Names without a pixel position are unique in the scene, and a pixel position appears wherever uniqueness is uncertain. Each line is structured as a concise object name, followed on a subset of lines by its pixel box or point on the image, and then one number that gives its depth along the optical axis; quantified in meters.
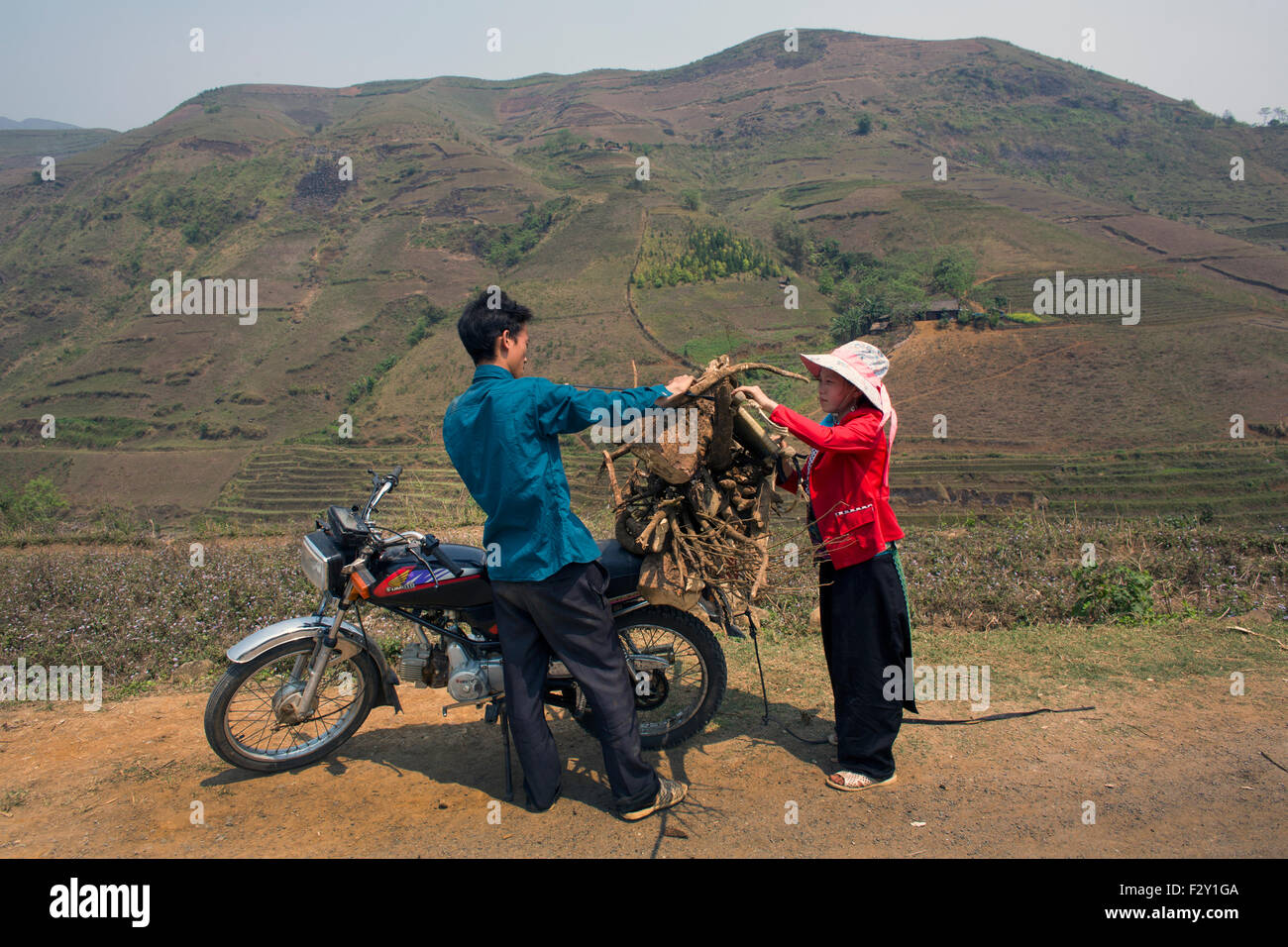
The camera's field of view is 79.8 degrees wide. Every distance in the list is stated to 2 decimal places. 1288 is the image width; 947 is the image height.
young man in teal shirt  2.92
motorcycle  3.41
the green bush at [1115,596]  5.20
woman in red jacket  3.28
